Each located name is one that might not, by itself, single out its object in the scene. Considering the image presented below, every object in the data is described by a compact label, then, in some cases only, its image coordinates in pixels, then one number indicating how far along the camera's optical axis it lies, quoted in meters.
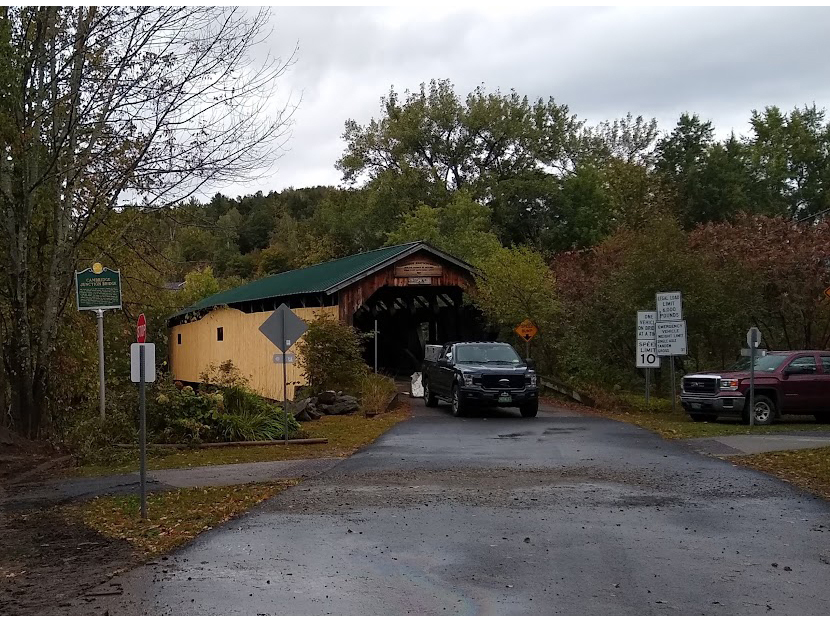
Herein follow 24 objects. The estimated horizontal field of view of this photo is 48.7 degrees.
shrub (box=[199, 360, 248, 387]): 19.86
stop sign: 11.13
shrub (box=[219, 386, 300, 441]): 17.55
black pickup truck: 22.06
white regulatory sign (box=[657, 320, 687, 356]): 22.66
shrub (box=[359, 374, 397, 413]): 23.94
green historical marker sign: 15.79
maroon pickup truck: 20.69
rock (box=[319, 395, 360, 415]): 23.36
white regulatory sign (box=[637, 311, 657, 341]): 23.53
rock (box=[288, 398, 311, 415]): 21.58
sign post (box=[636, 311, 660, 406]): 23.56
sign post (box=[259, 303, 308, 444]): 16.97
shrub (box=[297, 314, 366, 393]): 25.62
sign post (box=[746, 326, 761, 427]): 18.91
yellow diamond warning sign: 28.38
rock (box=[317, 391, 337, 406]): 23.66
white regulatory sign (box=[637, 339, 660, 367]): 23.66
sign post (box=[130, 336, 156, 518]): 9.56
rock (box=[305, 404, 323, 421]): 22.41
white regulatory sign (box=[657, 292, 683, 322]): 22.58
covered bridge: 29.62
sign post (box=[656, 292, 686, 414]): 22.62
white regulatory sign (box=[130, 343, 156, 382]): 9.61
